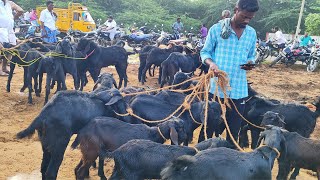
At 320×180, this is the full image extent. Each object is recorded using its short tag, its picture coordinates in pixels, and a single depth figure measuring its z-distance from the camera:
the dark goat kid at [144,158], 3.82
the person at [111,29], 19.15
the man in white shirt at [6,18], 8.15
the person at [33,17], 21.10
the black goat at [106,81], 6.60
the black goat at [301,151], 4.79
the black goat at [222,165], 3.00
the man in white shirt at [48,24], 11.33
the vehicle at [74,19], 22.58
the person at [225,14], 9.88
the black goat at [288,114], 5.90
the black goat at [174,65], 10.48
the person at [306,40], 20.66
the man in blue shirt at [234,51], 4.27
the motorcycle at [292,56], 17.78
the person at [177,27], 21.85
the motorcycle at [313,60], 17.02
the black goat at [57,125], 4.48
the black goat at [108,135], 4.51
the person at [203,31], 24.40
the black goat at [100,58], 9.91
